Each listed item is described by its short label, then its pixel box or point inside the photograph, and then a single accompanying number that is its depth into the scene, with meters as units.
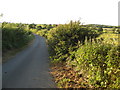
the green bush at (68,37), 7.59
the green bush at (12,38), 10.08
